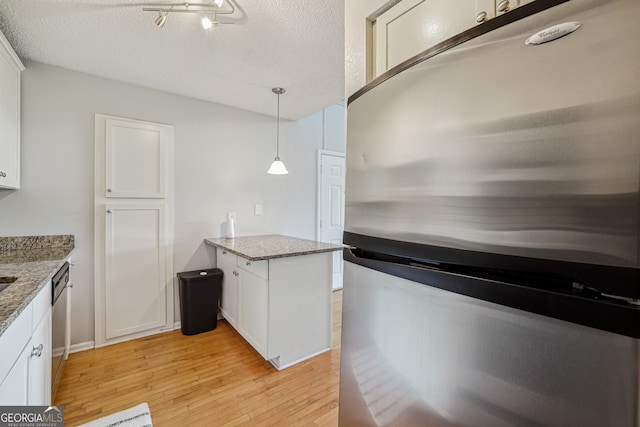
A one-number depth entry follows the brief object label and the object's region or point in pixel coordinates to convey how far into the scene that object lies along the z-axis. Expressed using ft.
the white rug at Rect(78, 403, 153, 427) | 4.91
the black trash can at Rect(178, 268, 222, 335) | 8.27
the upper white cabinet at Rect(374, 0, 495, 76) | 2.17
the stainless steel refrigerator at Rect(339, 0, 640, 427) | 1.15
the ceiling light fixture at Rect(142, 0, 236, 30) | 4.97
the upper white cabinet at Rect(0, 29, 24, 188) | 5.68
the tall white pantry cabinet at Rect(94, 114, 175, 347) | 7.68
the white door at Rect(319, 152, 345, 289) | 12.61
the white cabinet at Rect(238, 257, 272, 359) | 6.60
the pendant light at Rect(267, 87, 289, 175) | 8.50
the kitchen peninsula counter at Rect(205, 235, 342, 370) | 6.59
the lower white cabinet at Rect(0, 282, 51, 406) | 2.95
